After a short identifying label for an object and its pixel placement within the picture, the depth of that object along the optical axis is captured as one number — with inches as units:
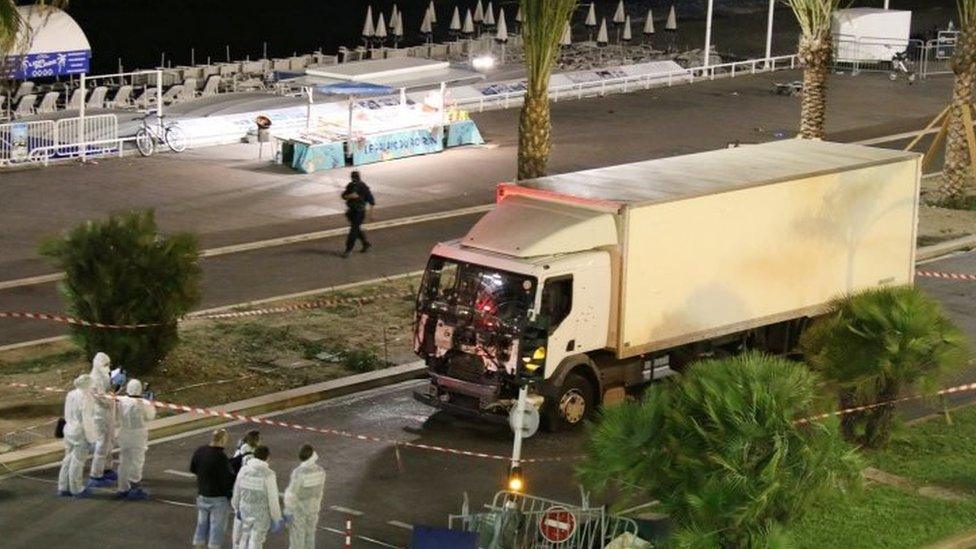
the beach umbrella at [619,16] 2647.6
